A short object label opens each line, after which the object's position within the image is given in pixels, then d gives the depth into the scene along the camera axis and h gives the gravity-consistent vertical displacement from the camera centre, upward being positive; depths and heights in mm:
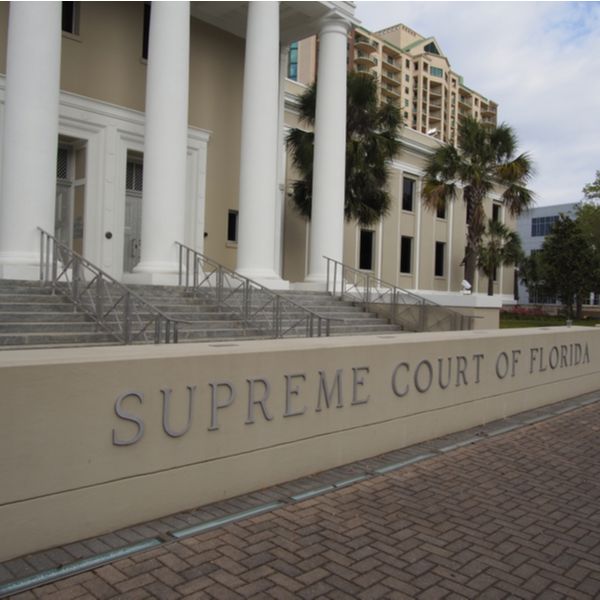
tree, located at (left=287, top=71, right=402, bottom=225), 20562 +5572
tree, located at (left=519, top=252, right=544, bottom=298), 47500 +3269
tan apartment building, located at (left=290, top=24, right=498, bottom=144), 82062 +36502
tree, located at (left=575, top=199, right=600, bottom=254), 44375 +6684
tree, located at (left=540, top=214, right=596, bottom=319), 36781 +3173
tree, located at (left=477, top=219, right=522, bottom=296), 35281 +3612
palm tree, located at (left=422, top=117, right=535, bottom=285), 22828 +5406
